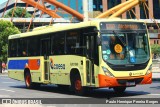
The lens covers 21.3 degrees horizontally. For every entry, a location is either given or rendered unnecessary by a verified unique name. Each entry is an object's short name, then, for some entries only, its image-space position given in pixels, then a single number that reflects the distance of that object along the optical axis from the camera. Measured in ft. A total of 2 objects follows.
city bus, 49.98
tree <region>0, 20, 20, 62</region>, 173.53
